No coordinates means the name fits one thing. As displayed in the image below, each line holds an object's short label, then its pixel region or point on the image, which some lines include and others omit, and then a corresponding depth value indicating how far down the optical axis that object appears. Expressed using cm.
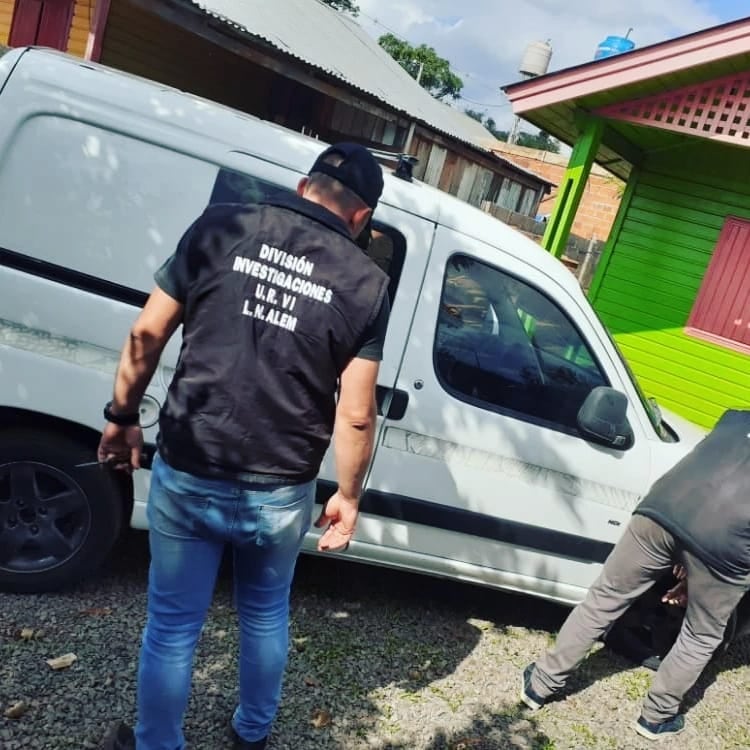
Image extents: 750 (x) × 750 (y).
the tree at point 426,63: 6556
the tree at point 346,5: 5800
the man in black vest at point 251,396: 180
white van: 268
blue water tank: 694
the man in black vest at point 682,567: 286
